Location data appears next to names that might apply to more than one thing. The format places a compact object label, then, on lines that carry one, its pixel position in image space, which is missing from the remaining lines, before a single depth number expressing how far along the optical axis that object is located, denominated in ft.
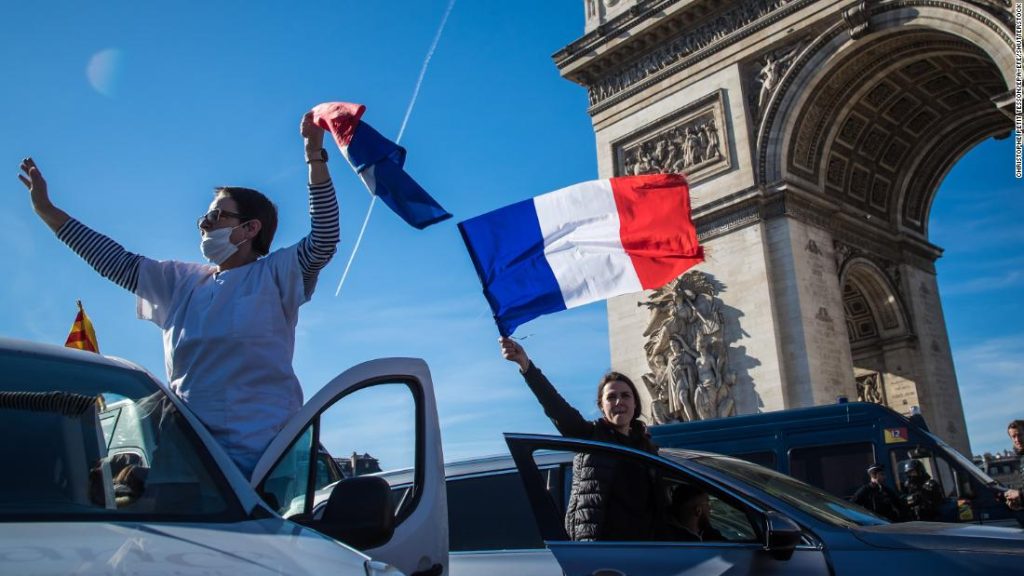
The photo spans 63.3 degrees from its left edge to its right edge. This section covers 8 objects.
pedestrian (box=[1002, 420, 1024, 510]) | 21.57
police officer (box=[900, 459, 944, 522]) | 25.05
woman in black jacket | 10.84
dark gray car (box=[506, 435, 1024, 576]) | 8.98
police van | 25.34
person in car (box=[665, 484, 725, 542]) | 11.32
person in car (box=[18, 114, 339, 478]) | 7.64
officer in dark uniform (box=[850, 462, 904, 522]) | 24.63
